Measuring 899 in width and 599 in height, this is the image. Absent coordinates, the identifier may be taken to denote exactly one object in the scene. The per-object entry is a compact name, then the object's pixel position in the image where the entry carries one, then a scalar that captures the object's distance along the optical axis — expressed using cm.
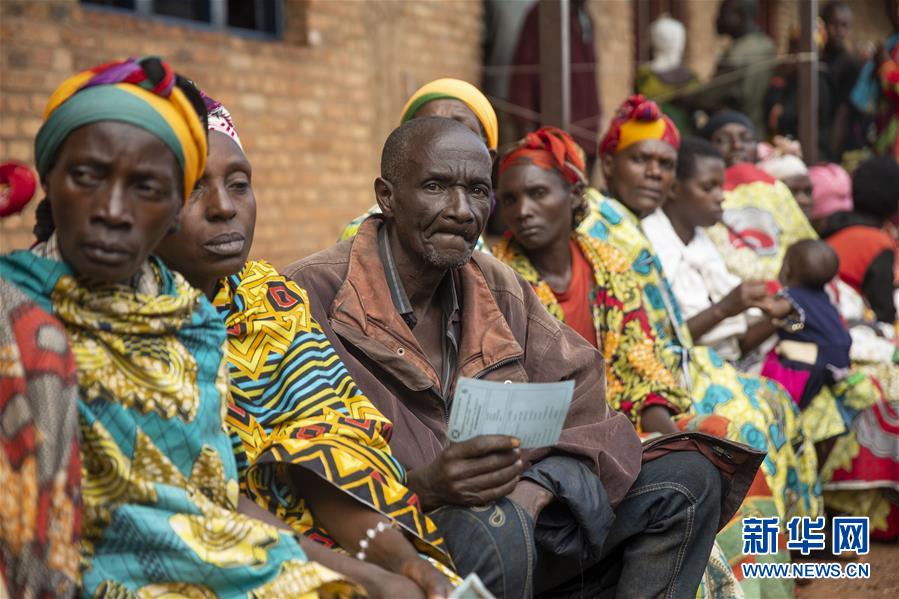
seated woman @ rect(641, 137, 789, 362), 471
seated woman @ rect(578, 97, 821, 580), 439
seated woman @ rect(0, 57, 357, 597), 190
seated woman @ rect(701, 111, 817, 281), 584
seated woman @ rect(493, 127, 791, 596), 396
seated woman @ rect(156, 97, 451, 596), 230
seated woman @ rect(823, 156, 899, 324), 621
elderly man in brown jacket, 277
